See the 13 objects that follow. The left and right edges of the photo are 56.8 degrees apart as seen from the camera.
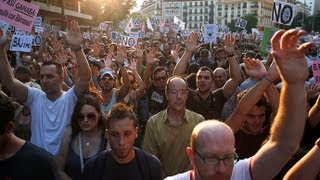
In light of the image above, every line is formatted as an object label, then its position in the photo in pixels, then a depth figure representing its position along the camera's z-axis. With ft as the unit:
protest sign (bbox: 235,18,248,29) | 48.88
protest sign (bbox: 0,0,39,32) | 15.41
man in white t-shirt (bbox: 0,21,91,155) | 9.01
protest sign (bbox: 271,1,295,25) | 20.38
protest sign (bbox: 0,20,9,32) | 16.10
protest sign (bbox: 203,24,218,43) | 31.65
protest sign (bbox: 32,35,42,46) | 28.15
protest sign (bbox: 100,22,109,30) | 48.72
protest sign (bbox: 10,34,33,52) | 20.36
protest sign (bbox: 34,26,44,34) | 29.70
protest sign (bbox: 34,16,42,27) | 32.20
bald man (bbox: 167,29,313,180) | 4.87
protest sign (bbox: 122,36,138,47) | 29.24
